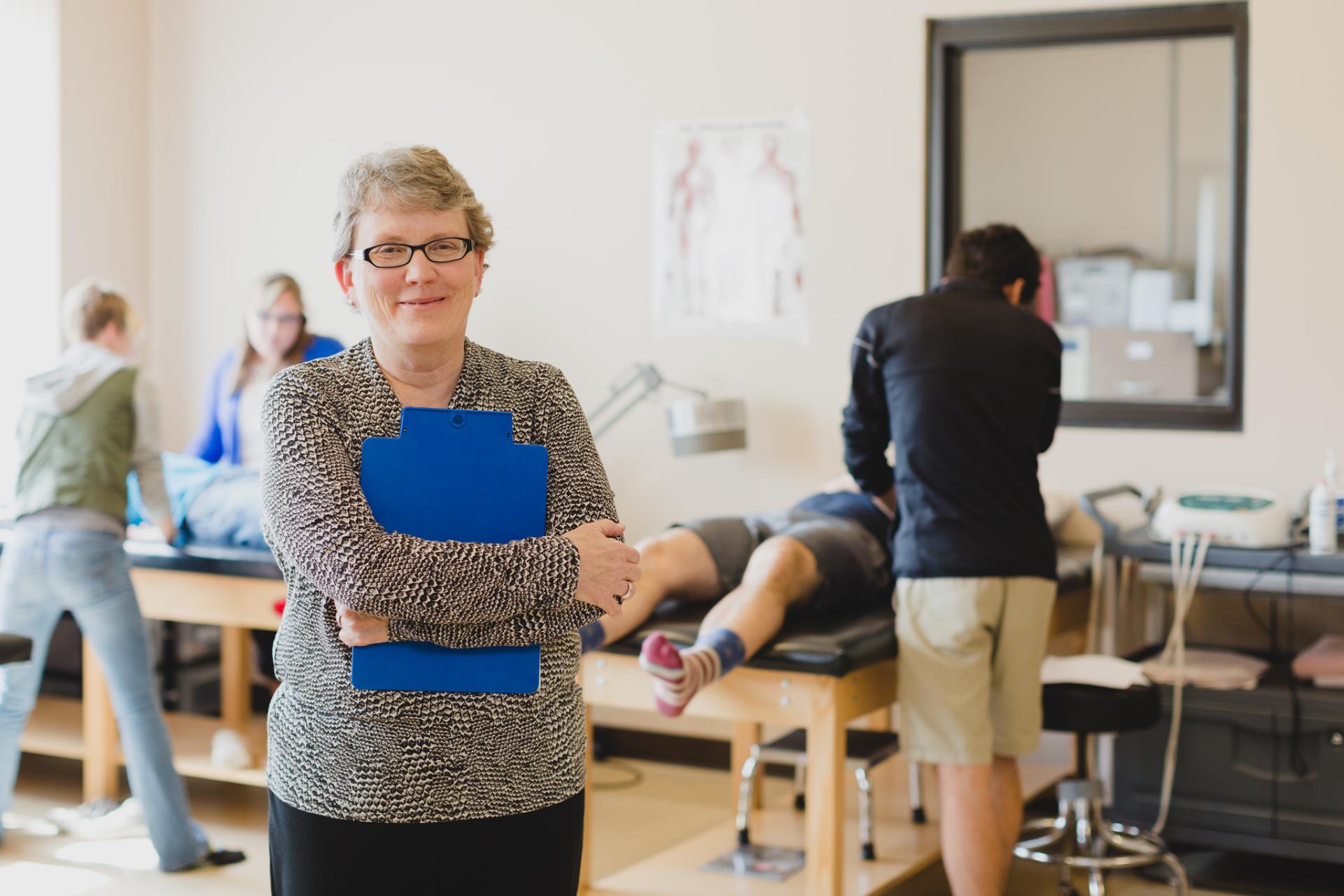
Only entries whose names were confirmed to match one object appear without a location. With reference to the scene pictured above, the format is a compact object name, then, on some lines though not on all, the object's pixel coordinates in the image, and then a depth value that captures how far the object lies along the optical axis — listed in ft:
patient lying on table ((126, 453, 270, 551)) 11.76
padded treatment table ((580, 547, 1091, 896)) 8.98
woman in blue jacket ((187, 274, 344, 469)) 12.66
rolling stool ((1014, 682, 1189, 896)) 9.75
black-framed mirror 12.34
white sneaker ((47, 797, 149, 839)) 11.60
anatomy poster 13.47
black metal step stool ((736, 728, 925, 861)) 10.61
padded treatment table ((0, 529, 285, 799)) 11.33
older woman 4.48
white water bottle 10.64
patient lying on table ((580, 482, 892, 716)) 8.66
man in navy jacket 9.22
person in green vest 10.53
